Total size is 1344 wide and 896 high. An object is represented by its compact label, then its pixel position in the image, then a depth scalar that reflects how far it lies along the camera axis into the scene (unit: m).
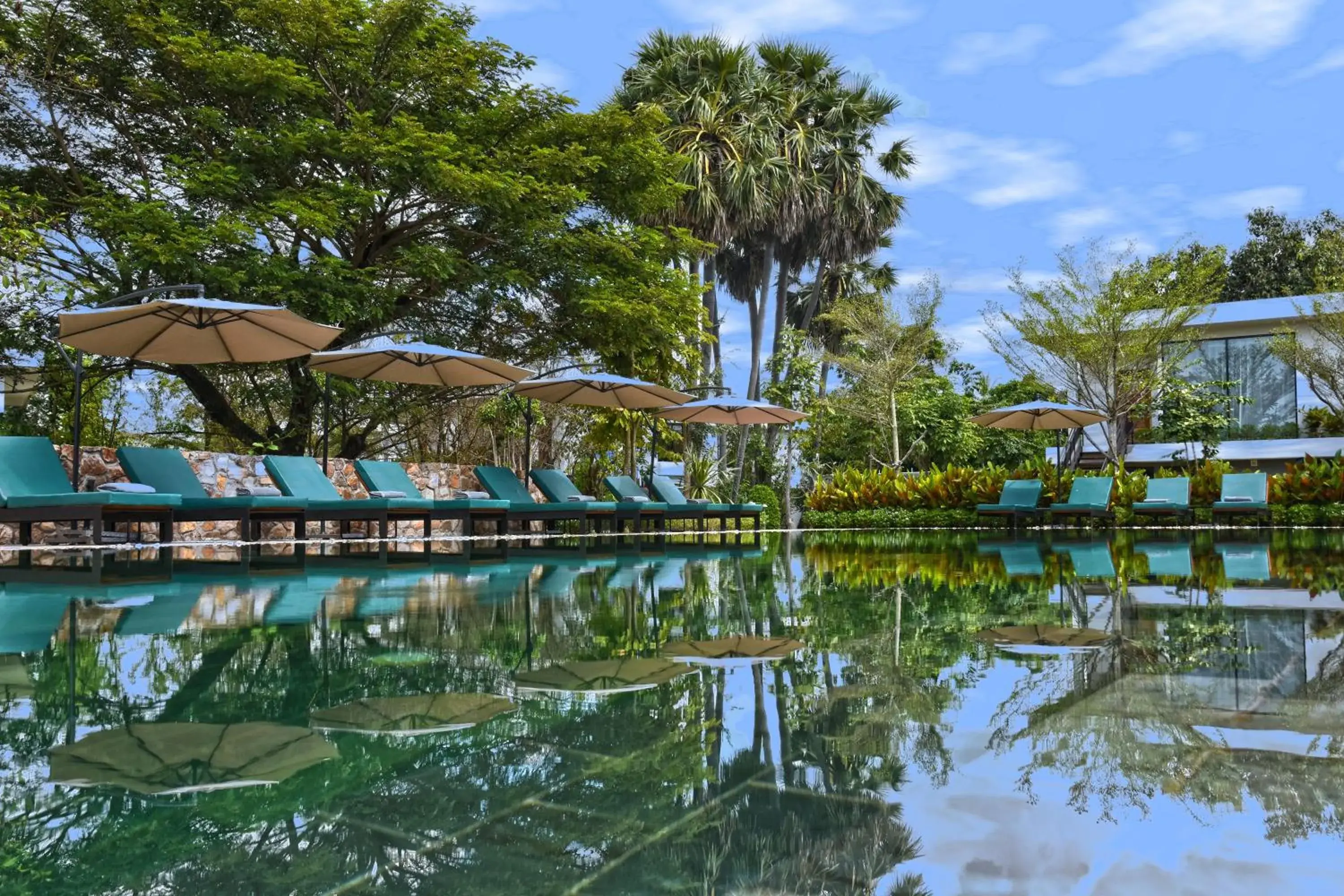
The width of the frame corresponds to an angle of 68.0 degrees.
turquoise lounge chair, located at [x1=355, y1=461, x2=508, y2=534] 11.80
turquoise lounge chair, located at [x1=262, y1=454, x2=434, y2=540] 11.04
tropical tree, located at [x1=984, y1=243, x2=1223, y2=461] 20.94
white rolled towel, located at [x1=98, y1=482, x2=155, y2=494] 8.94
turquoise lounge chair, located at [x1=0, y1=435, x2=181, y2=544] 8.33
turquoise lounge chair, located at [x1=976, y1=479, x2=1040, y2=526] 16.89
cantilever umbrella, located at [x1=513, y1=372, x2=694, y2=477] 15.21
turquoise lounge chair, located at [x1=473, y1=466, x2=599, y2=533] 13.14
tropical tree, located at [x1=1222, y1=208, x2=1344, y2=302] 34.34
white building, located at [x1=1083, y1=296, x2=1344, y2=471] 26.94
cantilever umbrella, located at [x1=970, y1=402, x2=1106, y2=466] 18.31
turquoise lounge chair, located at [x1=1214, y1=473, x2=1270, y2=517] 16.50
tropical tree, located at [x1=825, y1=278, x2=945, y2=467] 24.02
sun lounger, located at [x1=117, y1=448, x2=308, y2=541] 9.83
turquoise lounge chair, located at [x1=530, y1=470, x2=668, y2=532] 14.43
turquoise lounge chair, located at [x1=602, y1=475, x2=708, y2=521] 15.42
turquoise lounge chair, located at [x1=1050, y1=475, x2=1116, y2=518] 16.28
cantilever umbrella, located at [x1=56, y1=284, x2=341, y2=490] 9.89
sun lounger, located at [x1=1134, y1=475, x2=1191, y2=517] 16.50
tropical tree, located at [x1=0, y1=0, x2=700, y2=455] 14.65
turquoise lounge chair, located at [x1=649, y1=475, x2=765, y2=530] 16.39
